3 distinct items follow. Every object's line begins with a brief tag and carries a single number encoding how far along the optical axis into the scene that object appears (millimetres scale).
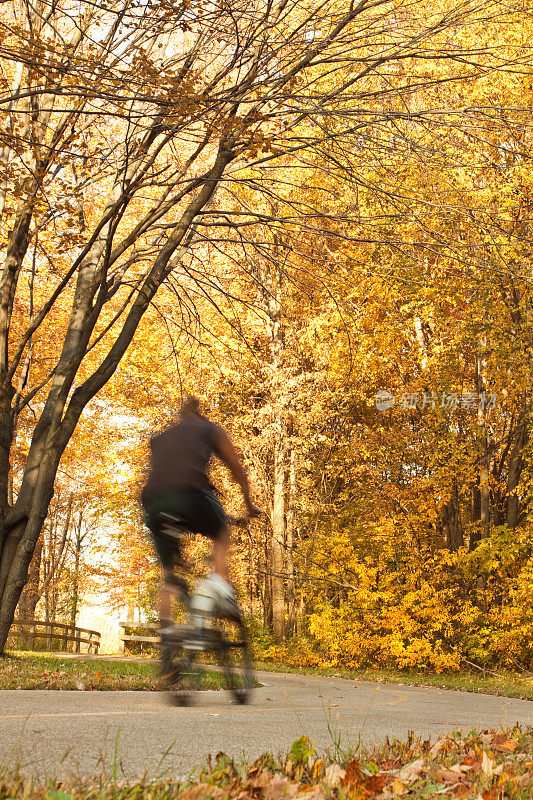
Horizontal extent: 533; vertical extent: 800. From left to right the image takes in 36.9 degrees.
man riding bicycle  5312
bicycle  5266
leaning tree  6859
